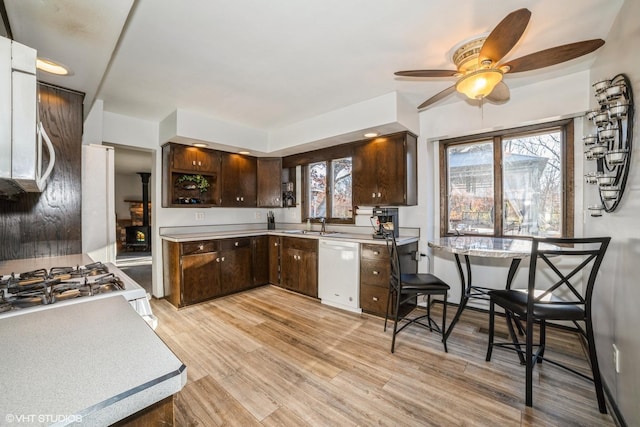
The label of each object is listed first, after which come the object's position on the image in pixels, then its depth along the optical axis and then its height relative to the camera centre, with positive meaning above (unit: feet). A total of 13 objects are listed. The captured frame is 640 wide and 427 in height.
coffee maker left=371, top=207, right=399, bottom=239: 10.77 -0.37
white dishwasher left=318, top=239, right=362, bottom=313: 10.75 -2.55
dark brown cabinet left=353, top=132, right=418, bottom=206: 10.52 +1.68
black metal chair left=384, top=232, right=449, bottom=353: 7.87 -2.23
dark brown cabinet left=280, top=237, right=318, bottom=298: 12.12 -2.45
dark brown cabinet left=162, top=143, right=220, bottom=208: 12.02 +1.77
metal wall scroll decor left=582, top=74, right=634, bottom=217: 5.05 +1.51
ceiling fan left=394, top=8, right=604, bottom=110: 4.85 +3.22
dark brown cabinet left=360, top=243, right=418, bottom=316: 9.98 -2.32
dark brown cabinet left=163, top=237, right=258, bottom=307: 11.12 -2.47
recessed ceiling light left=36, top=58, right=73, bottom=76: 4.06 +2.34
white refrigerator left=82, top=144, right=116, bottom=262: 6.29 +0.24
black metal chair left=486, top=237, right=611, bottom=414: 5.50 -2.15
